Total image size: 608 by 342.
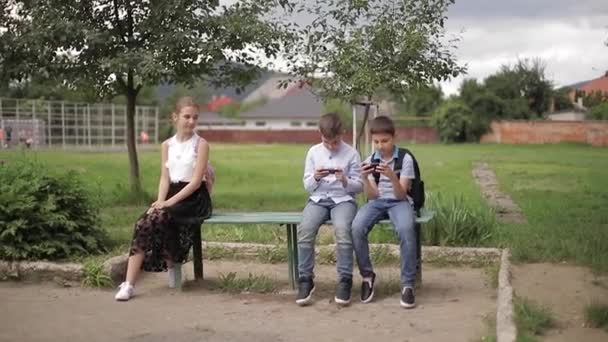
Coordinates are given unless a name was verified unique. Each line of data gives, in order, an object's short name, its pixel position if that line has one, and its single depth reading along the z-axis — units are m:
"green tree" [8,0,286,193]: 11.19
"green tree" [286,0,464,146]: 10.13
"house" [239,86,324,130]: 85.00
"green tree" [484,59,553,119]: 62.94
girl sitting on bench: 6.29
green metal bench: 6.20
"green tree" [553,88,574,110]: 66.12
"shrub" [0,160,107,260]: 6.78
